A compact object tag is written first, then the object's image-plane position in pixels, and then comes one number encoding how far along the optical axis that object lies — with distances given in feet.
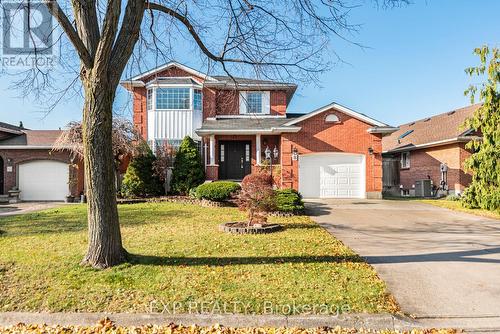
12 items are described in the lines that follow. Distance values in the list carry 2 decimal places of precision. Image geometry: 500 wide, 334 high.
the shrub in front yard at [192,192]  51.87
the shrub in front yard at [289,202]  38.19
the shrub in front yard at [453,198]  54.34
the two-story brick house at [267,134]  55.77
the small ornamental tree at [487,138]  41.29
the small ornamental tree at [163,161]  55.77
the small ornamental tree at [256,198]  28.32
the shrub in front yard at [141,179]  53.98
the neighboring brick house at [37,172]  60.23
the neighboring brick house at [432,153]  58.54
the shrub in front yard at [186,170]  54.85
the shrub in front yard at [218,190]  45.68
